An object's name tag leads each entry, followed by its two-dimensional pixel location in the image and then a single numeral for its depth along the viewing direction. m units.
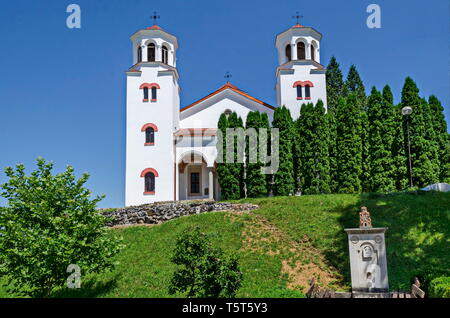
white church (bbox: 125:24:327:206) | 27.70
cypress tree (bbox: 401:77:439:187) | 25.81
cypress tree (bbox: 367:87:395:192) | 25.64
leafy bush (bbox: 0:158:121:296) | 13.32
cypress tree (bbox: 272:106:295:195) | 26.07
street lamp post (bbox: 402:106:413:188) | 22.77
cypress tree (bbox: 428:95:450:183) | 27.73
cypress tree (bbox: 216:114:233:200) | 26.39
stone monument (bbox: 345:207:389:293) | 13.00
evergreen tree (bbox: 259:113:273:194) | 26.75
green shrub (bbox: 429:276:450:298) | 10.41
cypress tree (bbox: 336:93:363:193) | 25.81
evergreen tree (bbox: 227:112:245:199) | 26.27
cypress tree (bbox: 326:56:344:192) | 45.96
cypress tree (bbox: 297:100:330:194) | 26.03
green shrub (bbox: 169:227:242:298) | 11.43
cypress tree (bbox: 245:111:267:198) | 25.94
